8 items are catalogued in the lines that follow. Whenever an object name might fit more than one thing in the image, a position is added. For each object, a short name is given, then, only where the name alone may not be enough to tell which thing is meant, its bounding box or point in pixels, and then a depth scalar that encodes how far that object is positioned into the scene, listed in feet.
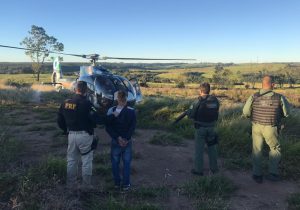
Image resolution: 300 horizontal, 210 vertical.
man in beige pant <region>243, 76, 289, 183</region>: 14.79
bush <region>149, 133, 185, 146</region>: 21.73
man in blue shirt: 13.22
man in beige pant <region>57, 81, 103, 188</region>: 12.80
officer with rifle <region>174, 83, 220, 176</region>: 15.57
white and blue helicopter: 27.70
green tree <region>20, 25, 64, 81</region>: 116.40
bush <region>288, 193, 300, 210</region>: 12.45
